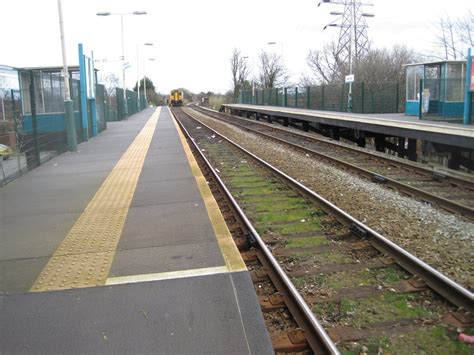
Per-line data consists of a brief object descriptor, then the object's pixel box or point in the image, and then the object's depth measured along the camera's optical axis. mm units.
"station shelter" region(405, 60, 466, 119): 20422
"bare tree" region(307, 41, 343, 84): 63259
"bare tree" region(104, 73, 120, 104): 72188
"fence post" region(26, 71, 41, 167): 11438
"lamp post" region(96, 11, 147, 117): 35062
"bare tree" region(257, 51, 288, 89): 84938
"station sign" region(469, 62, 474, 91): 17203
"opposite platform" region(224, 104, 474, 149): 12633
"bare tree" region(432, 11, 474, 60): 36903
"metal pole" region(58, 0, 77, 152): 14586
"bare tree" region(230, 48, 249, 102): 102812
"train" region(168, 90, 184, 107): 90062
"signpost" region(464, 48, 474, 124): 17266
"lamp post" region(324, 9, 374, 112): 28544
